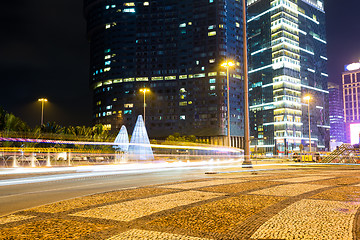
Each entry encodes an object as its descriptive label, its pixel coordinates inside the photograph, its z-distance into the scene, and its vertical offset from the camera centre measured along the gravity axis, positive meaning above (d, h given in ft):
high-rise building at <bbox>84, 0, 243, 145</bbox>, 428.97 +103.33
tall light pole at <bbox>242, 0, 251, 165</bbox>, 71.15 +5.06
